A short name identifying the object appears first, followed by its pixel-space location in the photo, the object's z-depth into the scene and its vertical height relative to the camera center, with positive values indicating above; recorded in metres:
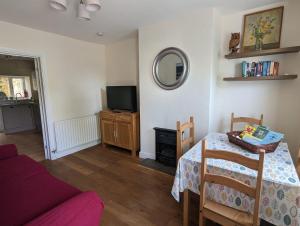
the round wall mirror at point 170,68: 2.66 +0.31
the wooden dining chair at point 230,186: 1.09 -0.68
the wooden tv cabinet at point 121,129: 3.39 -0.84
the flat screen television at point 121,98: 3.47 -0.21
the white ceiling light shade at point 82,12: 1.92 +0.85
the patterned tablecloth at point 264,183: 1.12 -0.69
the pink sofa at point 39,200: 1.07 -0.85
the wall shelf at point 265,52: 2.09 +0.44
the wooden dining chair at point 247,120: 2.26 -0.45
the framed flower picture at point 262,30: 2.29 +0.78
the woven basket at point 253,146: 1.61 -0.56
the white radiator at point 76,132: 3.45 -0.93
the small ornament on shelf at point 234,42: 2.46 +0.64
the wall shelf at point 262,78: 2.16 +0.11
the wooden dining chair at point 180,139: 1.85 -0.58
